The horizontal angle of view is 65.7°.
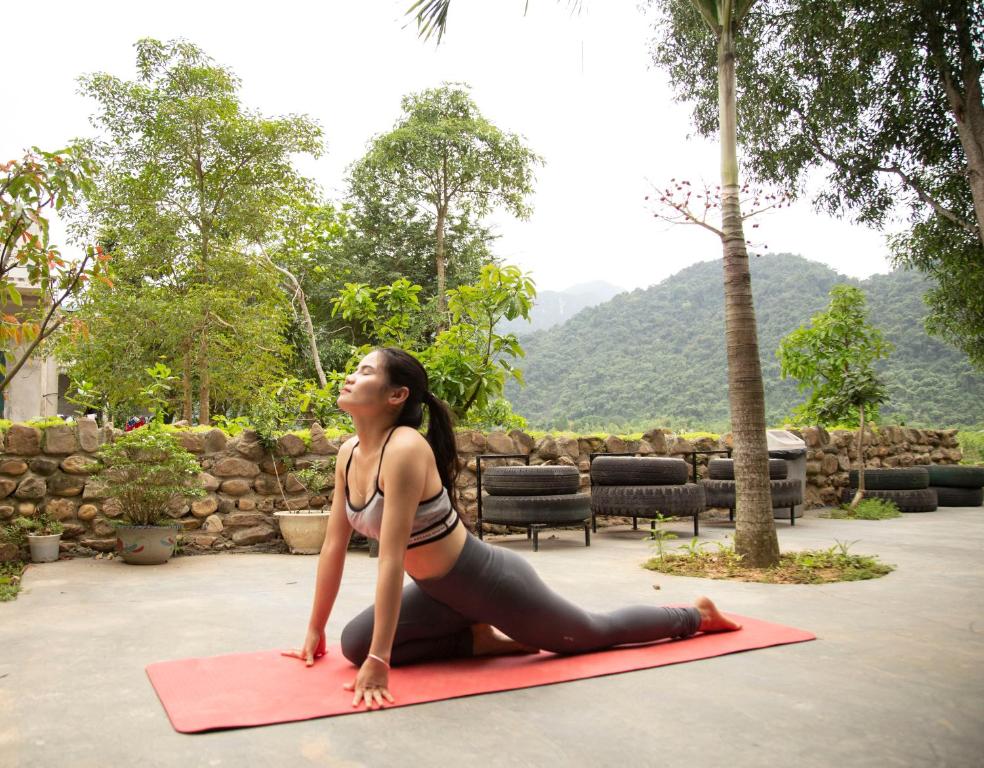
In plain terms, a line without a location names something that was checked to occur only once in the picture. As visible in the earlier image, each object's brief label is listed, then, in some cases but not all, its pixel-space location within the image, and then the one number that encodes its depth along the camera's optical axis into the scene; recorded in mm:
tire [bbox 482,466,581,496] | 6238
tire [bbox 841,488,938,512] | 9664
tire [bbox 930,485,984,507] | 10562
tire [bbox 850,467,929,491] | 9805
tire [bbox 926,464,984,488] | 10586
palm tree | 4828
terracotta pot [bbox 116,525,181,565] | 5371
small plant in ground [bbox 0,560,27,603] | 4094
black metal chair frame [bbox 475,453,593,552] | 6246
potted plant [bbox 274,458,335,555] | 6098
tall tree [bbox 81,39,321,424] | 14531
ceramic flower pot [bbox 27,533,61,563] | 5328
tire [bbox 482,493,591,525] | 6164
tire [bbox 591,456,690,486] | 6863
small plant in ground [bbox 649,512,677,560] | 5293
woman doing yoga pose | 2326
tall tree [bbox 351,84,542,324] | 23188
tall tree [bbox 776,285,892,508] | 10039
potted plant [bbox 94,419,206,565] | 5383
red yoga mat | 2197
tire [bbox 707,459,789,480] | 8133
